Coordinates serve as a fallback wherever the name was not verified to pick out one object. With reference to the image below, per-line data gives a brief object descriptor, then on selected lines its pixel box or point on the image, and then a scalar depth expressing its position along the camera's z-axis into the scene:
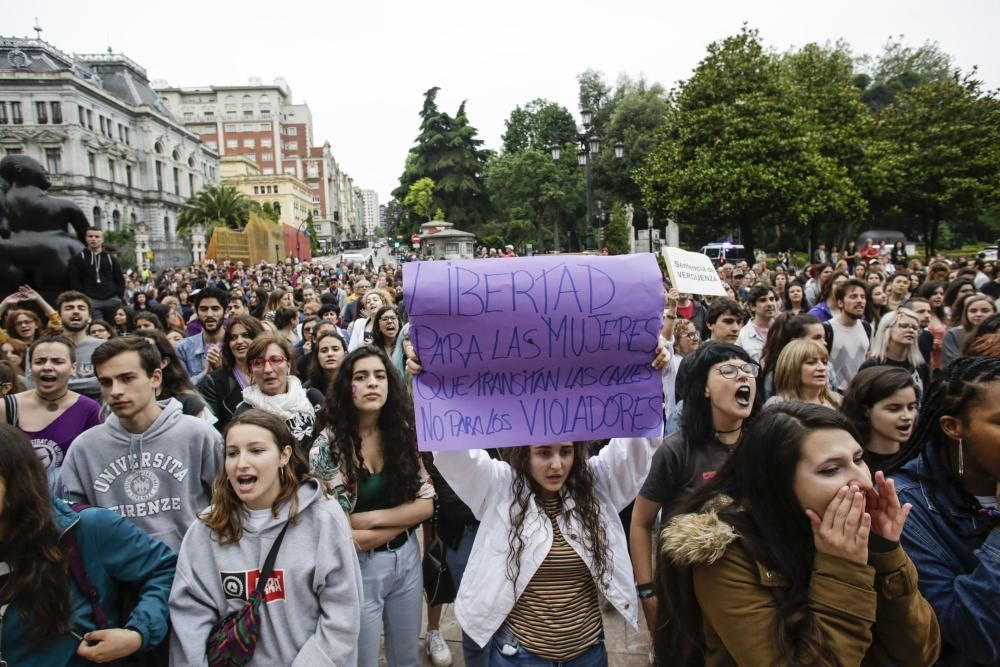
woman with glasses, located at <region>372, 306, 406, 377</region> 5.58
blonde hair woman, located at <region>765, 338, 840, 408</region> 3.72
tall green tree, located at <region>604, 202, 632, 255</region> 36.50
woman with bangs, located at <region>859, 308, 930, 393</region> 4.85
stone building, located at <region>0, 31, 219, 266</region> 54.81
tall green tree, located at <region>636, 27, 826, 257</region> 24.23
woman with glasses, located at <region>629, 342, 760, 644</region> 2.92
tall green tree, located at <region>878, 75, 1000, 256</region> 29.97
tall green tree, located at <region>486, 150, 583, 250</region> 39.44
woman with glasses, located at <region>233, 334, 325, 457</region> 3.96
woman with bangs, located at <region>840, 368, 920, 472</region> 2.98
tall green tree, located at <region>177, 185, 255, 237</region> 62.06
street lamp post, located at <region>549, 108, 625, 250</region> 18.98
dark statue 7.90
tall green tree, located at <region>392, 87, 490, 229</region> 50.38
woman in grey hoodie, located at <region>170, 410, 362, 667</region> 2.30
